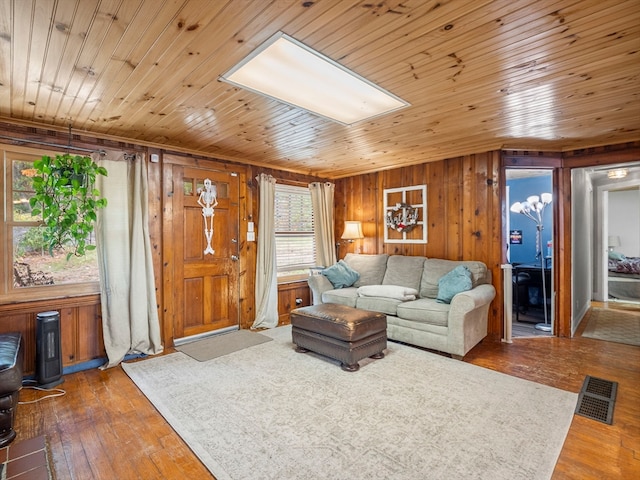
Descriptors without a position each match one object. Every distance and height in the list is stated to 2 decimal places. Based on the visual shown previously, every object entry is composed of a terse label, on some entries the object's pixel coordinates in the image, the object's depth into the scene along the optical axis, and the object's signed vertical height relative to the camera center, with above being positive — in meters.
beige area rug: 1.80 -1.26
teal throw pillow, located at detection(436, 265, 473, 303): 3.59 -0.53
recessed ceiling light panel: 1.91 +1.09
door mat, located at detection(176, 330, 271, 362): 3.54 -1.25
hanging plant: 2.76 +0.38
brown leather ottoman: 3.07 -0.95
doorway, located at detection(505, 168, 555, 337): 4.75 -0.39
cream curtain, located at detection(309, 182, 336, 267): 5.48 +0.27
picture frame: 4.78 +0.34
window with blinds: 5.10 +0.10
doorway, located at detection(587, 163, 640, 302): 5.88 -0.51
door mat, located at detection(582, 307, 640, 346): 4.04 -1.29
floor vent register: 2.31 -1.29
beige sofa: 3.33 -0.75
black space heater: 2.83 -0.96
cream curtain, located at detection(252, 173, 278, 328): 4.65 -0.37
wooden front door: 3.95 -0.21
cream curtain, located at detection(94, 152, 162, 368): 3.31 -0.23
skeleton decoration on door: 4.19 +0.43
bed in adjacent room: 6.23 -0.90
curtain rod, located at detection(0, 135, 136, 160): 2.93 +0.93
